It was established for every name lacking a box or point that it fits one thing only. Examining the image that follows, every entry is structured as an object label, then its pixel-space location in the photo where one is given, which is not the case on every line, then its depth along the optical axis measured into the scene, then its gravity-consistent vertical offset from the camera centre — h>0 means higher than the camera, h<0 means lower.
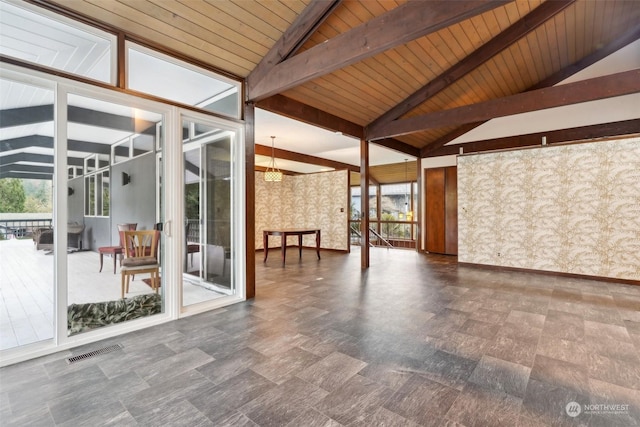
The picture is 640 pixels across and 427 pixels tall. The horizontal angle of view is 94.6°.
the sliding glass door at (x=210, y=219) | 3.88 -0.09
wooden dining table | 6.70 -0.49
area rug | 2.89 -1.08
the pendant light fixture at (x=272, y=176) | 7.26 +0.89
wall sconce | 4.22 +0.50
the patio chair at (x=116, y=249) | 3.76 -0.47
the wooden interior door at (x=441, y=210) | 7.63 +0.03
